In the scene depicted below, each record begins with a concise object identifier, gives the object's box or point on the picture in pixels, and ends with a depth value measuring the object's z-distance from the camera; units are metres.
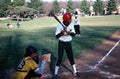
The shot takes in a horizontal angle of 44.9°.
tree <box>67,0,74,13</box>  59.68
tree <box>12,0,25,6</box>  48.15
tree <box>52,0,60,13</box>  60.83
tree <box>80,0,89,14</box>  60.36
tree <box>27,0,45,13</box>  58.77
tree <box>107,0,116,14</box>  55.35
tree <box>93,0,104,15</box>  57.03
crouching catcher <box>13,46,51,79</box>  3.13
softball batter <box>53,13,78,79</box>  5.02
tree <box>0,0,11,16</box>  44.66
